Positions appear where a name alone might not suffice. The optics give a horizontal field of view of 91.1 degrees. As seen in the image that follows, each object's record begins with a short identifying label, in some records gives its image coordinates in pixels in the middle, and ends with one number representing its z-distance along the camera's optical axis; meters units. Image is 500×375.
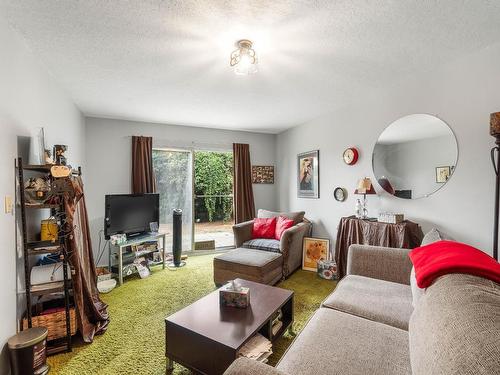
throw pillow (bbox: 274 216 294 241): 3.52
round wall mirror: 2.35
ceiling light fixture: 1.88
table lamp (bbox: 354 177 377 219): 2.90
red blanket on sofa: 1.02
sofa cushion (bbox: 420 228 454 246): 1.76
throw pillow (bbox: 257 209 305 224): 3.71
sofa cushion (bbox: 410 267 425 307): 1.28
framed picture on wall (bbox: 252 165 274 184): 4.87
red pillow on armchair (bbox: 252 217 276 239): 3.65
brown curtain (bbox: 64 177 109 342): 1.97
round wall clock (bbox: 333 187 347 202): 3.44
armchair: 2.80
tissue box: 1.76
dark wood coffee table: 1.41
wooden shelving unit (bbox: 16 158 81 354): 1.74
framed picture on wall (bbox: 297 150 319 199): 3.93
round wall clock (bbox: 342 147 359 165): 3.23
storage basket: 1.86
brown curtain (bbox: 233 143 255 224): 4.61
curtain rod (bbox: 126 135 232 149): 4.15
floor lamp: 1.80
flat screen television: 3.31
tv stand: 3.17
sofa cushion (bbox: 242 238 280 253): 3.24
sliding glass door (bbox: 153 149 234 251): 4.30
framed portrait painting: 3.56
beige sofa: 0.68
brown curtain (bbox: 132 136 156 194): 3.93
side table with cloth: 2.48
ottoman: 2.76
